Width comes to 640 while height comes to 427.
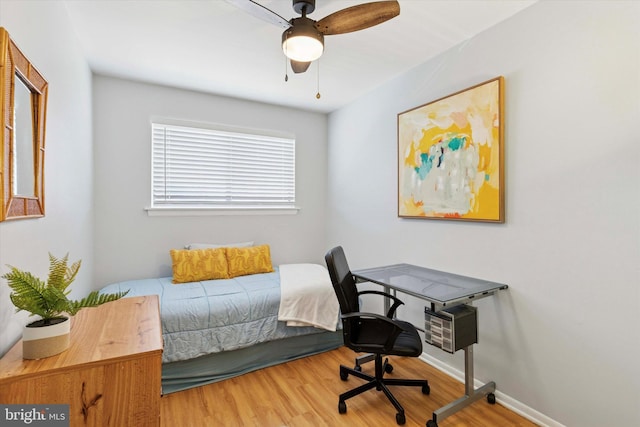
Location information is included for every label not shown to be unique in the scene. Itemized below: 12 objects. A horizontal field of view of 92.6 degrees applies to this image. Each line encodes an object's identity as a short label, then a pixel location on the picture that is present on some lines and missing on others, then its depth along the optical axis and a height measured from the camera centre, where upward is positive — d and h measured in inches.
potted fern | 41.1 -13.1
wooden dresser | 38.6 -22.0
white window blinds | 130.2 +21.0
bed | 90.6 -35.5
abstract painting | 83.5 +17.7
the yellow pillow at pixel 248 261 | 128.1 -20.1
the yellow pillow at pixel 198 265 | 118.2 -20.2
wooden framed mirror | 43.0 +13.2
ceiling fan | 61.6 +41.1
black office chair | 74.7 -32.4
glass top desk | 74.6 -19.9
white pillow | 130.4 -13.9
